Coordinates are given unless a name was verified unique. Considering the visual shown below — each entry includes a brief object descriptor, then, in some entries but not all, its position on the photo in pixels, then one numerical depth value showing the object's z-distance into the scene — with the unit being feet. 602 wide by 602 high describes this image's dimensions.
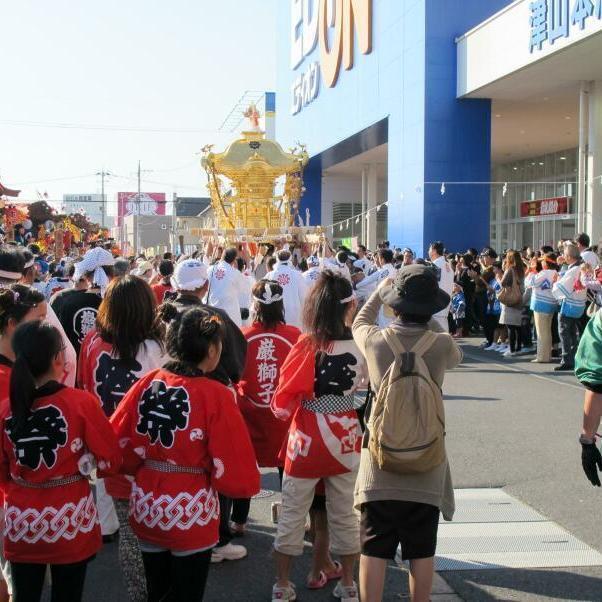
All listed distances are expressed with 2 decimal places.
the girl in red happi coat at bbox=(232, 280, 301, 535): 15.98
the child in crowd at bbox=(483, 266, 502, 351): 49.75
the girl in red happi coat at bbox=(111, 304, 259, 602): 10.71
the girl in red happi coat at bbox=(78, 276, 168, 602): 14.14
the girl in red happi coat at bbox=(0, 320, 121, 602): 10.58
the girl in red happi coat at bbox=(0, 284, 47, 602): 12.06
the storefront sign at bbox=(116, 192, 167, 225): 413.80
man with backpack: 11.09
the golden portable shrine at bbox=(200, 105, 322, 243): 84.64
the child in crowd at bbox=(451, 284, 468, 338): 54.34
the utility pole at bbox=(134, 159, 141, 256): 252.01
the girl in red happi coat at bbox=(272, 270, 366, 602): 13.56
